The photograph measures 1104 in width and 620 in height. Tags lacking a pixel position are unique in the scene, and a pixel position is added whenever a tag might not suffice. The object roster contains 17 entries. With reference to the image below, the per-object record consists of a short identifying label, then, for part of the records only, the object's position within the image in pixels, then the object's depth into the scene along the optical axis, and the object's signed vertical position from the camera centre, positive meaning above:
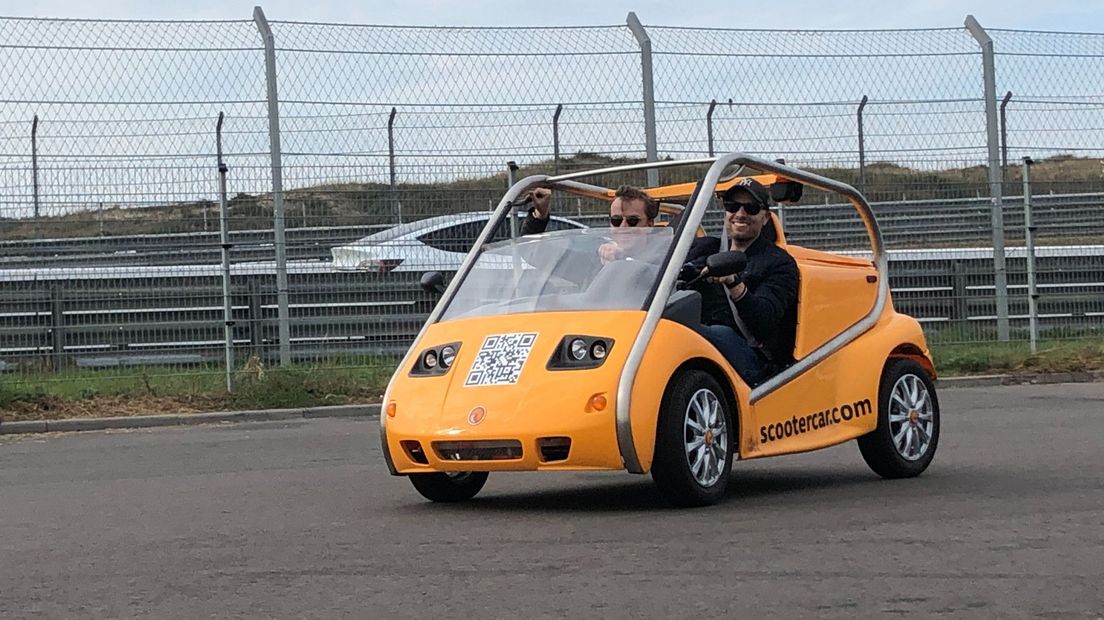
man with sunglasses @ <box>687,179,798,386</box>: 7.89 +0.05
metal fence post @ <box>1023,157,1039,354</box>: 17.55 +0.22
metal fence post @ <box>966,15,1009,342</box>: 17.58 +1.22
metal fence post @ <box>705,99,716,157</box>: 16.61 +1.73
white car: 15.88 +0.63
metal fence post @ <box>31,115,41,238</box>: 14.37 +1.40
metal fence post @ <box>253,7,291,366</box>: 15.60 +1.13
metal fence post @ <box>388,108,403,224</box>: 15.45 +1.38
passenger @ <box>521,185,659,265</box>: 8.33 +0.47
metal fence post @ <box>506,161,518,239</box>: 16.02 +1.29
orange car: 6.98 -0.29
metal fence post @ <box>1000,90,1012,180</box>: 17.53 +1.58
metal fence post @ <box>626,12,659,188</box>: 16.66 +1.92
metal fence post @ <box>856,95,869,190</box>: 16.83 +1.43
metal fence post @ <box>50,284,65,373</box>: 15.12 +0.03
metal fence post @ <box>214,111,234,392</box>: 15.32 +0.47
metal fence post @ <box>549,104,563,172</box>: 15.94 +1.61
